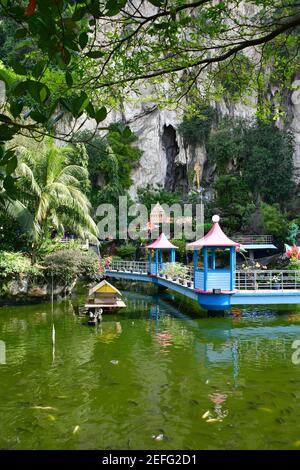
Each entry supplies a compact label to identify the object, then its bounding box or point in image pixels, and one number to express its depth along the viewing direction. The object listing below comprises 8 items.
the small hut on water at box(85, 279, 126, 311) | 13.51
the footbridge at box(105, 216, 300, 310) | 12.67
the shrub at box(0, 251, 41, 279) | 14.38
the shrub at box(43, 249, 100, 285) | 15.77
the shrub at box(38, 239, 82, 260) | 16.84
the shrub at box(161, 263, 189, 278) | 16.66
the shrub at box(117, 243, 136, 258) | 29.83
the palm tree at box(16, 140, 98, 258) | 15.73
